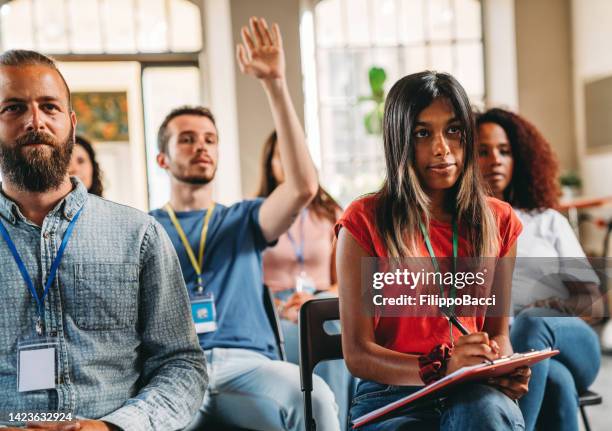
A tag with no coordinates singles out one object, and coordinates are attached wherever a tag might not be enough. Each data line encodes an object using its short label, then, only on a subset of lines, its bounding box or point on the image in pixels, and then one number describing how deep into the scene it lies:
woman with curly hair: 1.61
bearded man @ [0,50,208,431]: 1.38
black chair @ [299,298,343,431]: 1.68
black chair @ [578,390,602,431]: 2.09
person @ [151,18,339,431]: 1.91
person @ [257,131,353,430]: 2.76
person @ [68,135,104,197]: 2.72
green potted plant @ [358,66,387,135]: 5.62
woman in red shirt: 1.39
